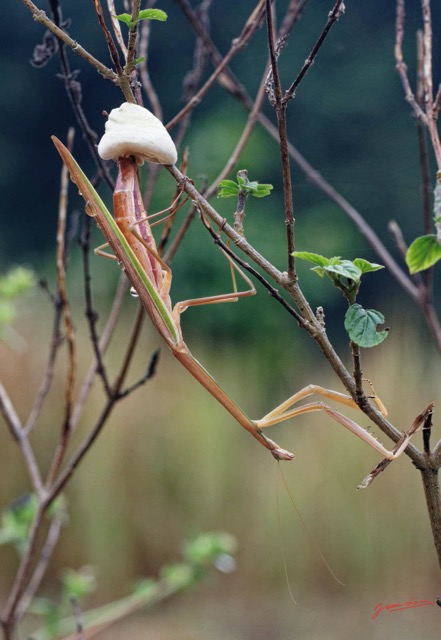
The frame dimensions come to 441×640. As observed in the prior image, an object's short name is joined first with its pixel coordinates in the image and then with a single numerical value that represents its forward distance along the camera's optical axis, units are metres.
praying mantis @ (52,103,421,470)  0.68
